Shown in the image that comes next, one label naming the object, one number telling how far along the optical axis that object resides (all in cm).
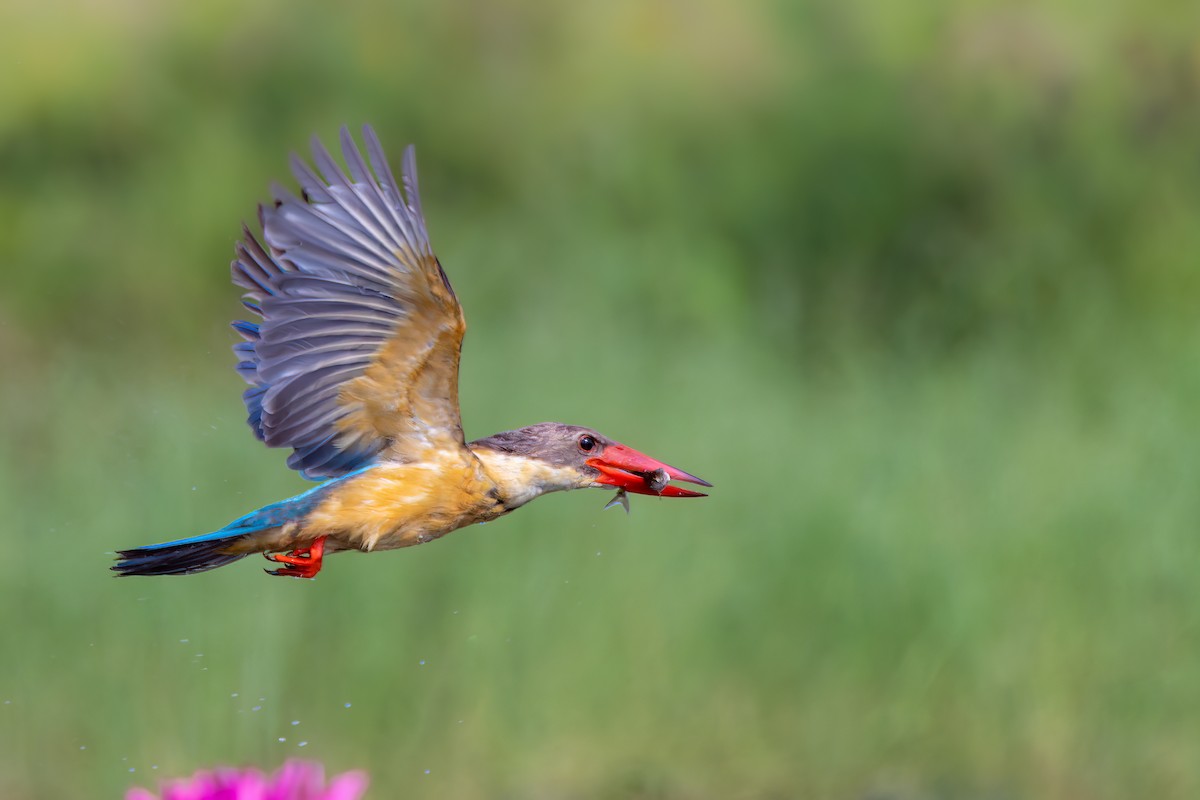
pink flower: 1171
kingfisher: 1202
